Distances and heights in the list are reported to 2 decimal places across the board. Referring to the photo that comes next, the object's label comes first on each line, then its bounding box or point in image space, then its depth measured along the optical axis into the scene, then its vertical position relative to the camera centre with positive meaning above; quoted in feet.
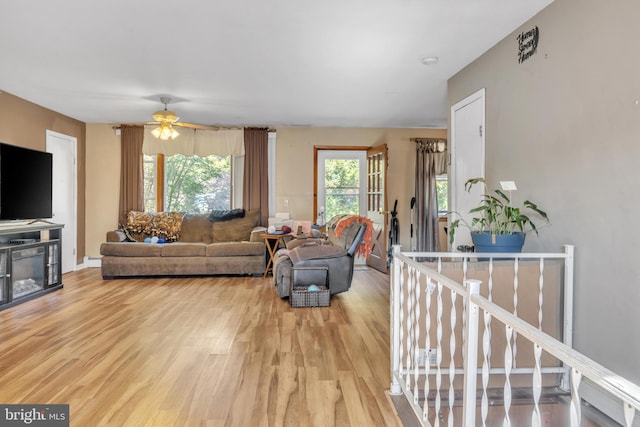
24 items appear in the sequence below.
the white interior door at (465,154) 11.39 +1.76
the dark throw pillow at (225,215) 20.20 -0.38
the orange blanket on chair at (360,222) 14.76 -0.71
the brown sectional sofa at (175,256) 17.98 -2.32
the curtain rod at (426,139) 21.89 +4.01
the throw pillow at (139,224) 19.75 -0.89
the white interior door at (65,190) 18.75 +0.82
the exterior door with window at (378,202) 20.51 +0.40
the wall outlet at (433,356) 7.54 -2.88
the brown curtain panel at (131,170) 20.92 +2.00
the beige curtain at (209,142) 21.36 +3.63
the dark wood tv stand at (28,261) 13.28 -2.07
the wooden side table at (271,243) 18.40 -1.74
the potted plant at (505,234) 8.32 -0.51
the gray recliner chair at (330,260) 14.12 -1.90
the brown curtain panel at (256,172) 21.42 +2.00
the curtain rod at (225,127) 21.04 +4.47
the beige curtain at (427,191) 21.68 +1.05
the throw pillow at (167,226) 19.74 -0.98
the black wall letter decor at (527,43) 8.88 +3.97
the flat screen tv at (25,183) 14.03 +0.89
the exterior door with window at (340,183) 22.57 +1.54
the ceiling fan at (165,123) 15.98 +3.63
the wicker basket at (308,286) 13.43 -2.85
